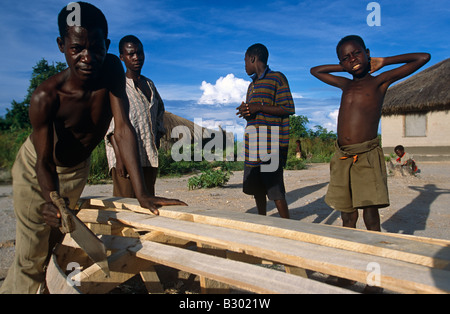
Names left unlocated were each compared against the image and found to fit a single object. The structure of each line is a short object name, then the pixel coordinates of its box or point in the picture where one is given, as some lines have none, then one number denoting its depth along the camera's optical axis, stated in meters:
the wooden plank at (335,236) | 1.28
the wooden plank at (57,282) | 1.31
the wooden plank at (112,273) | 1.51
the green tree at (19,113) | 19.41
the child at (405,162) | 7.57
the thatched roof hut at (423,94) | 12.61
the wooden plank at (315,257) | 1.06
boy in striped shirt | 3.28
